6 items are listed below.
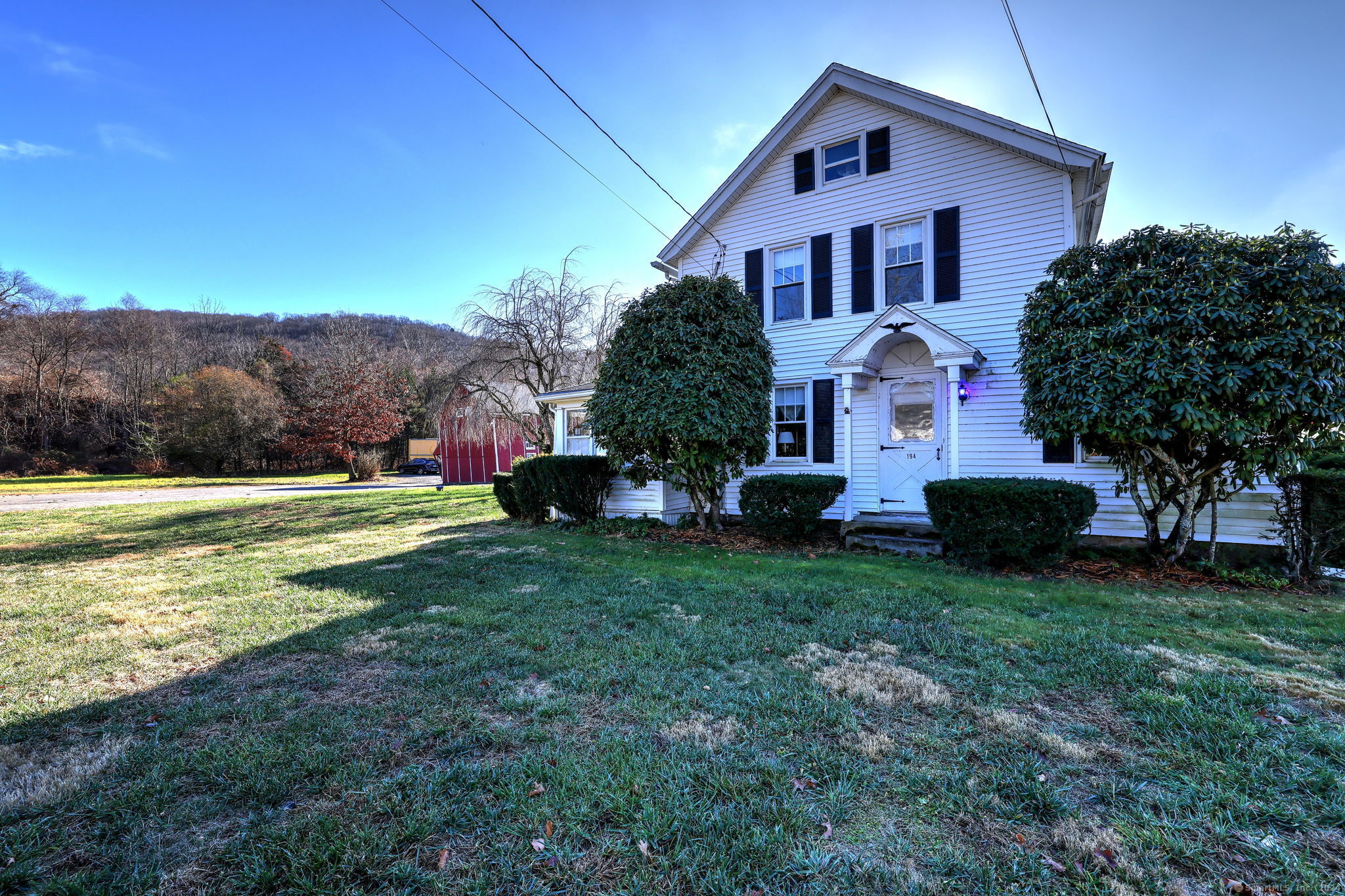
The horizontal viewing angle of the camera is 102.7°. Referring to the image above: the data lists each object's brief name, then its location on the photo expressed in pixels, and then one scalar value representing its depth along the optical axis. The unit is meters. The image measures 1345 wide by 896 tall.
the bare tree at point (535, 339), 14.62
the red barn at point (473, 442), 16.00
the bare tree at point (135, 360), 36.06
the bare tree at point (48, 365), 33.22
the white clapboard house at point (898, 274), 7.75
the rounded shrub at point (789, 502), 7.60
